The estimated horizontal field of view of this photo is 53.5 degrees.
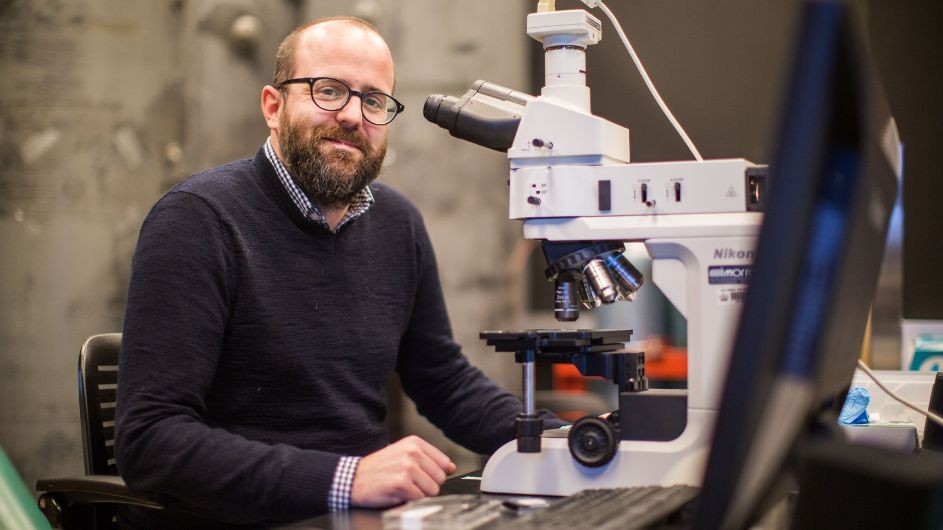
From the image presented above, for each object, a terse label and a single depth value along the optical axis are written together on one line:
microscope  1.33
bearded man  1.47
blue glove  1.60
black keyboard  1.04
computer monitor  0.60
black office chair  1.77
